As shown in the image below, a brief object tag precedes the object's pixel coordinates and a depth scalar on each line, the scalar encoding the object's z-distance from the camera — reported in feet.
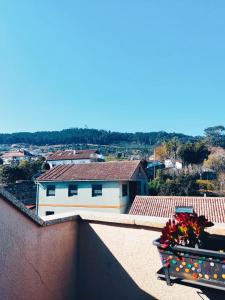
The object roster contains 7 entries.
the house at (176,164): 141.49
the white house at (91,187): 70.23
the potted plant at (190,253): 5.36
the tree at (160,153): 194.80
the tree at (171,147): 160.60
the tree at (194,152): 121.15
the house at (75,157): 164.44
